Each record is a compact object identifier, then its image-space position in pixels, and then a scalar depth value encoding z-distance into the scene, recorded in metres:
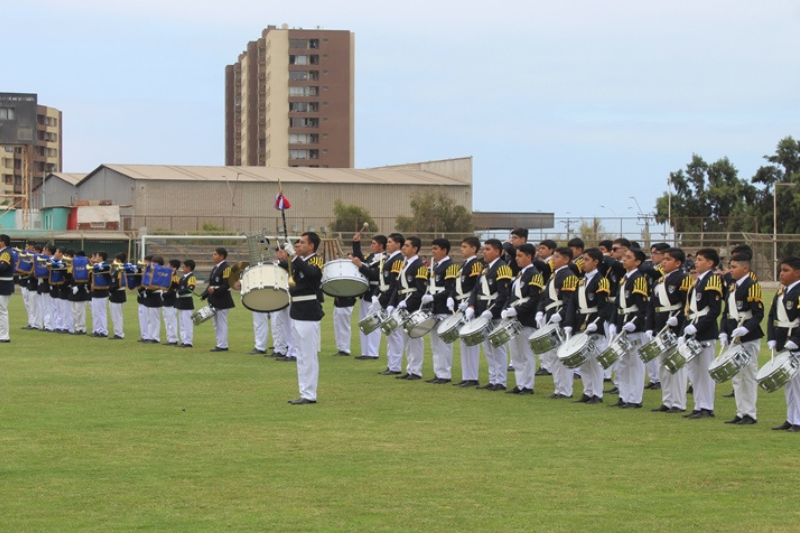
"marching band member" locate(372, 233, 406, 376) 17.39
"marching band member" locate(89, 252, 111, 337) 24.38
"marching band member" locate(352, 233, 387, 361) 18.70
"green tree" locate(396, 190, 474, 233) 62.25
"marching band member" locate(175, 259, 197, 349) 22.34
